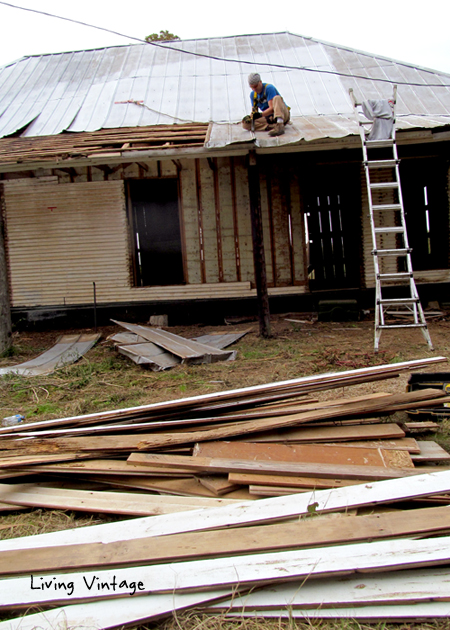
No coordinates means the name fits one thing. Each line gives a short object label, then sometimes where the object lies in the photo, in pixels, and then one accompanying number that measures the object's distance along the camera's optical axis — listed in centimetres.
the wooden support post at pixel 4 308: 740
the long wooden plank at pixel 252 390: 319
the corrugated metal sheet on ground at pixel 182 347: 628
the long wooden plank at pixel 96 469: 265
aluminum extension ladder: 923
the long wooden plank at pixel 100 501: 240
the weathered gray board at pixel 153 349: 614
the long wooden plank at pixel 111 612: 173
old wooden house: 938
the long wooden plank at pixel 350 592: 173
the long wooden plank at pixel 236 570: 180
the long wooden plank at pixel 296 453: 268
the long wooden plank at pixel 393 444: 275
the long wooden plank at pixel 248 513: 216
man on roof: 678
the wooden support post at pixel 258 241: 731
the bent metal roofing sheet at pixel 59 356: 629
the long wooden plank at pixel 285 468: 246
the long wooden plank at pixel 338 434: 293
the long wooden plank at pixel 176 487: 251
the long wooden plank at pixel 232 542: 194
